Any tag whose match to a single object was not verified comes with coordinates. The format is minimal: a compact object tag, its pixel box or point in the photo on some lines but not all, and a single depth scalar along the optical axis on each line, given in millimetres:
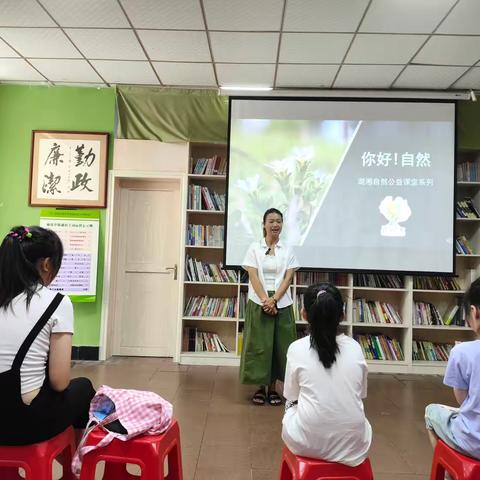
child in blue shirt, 1289
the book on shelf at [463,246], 3974
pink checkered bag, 1327
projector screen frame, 3824
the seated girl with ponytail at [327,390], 1312
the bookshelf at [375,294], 3926
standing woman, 2883
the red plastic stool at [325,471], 1312
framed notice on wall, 4031
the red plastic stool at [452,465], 1262
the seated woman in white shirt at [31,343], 1255
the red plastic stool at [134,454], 1306
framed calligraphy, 4074
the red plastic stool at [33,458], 1284
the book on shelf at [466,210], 3986
